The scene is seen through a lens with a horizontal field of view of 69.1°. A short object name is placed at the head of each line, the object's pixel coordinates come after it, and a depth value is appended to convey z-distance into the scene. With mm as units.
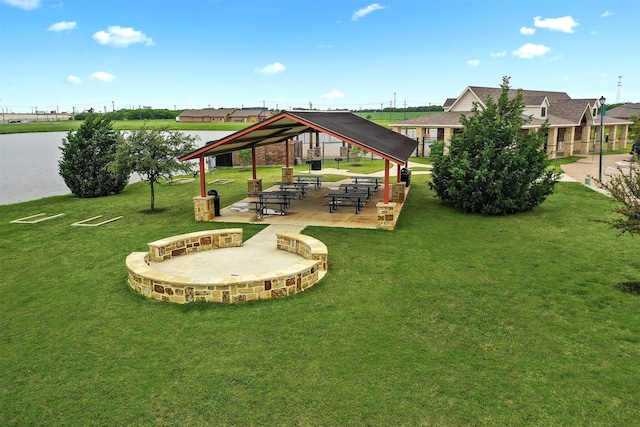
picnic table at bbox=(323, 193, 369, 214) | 16830
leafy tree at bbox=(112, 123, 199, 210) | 16547
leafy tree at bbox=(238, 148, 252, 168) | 33766
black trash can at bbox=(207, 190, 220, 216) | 16578
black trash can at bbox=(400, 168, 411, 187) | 22598
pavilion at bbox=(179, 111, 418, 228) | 14250
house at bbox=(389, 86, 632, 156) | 36750
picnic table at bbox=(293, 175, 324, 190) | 23250
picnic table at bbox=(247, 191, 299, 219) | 16984
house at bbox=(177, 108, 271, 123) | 107262
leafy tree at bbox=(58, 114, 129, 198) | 22312
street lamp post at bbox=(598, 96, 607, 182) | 22594
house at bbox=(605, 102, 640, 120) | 57156
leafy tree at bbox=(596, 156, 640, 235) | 9148
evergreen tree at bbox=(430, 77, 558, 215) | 16422
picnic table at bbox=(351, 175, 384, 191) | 24884
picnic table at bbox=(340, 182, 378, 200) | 20288
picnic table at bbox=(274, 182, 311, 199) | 21159
